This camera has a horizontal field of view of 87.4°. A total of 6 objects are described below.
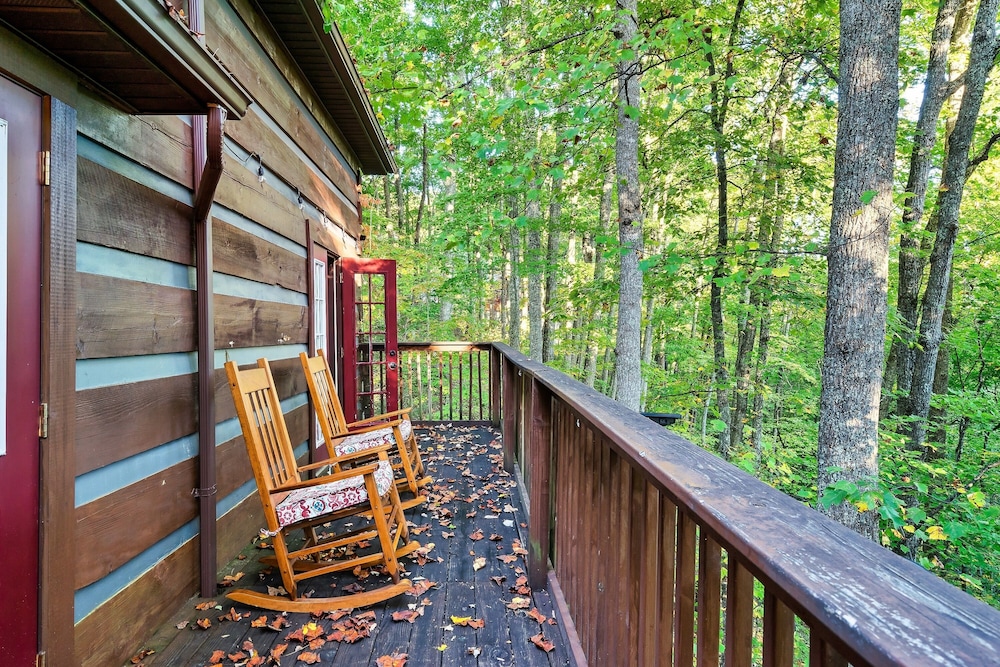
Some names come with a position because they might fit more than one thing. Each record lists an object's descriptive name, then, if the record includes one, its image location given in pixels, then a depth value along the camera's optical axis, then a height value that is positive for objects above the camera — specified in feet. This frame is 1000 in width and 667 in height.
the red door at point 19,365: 4.68 -0.34
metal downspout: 7.80 -0.74
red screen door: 16.65 +0.10
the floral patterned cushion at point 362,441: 11.14 -2.38
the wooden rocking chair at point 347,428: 10.98 -2.23
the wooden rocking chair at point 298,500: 7.53 -2.54
